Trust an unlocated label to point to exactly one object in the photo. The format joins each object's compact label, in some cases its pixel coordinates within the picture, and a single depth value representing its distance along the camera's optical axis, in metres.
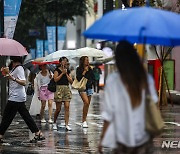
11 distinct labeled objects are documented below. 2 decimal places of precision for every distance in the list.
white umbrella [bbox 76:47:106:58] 16.67
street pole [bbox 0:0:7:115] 19.62
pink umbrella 12.65
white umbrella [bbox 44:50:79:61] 16.74
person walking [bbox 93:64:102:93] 39.99
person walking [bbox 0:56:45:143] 12.32
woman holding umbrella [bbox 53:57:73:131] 15.61
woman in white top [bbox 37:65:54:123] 18.14
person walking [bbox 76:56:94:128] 15.93
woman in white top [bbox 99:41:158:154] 6.21
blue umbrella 6.30
